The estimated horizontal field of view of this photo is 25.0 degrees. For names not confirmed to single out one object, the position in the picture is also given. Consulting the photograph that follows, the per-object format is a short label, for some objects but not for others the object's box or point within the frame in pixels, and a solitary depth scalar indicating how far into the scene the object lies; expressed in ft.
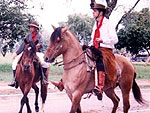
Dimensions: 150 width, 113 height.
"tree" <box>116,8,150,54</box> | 138.29
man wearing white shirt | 24.99
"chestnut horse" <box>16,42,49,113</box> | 31.42
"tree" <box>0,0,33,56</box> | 80.23
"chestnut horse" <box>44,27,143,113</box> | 23.41
